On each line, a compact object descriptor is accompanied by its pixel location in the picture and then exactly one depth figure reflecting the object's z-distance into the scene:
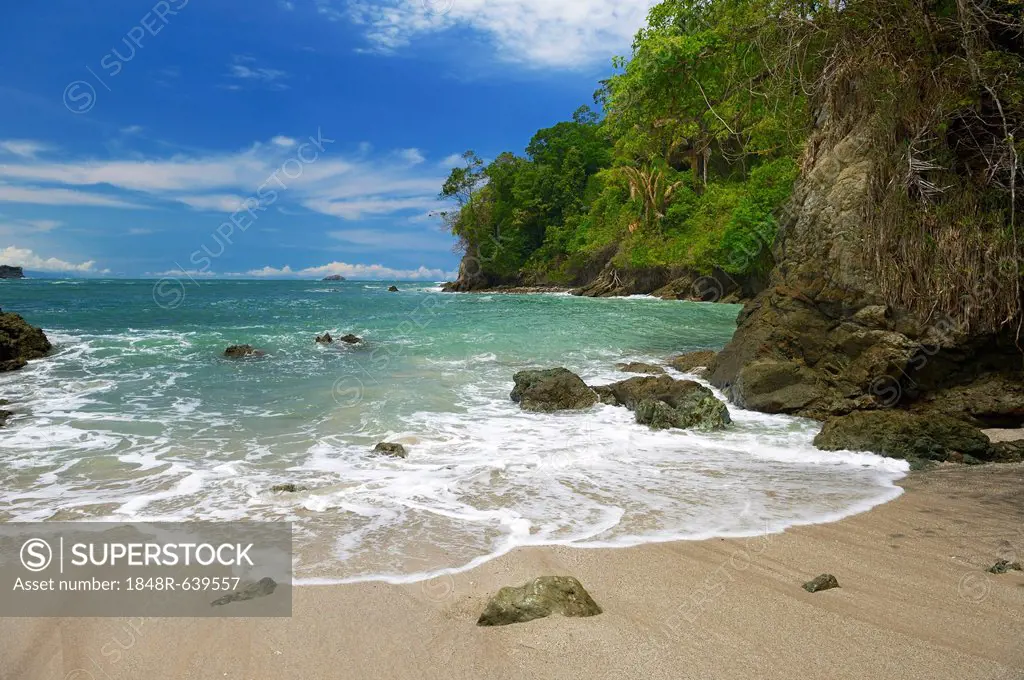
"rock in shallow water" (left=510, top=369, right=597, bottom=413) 10.16
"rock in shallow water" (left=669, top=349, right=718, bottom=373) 13.44
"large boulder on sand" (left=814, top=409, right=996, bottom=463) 6.77
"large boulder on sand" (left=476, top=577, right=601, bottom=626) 3.32
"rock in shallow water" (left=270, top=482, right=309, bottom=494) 5.95
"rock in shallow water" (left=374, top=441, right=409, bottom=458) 7.36
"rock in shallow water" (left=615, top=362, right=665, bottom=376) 13.27
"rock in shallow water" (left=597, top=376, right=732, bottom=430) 8.73
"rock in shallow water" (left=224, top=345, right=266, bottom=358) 16.47
